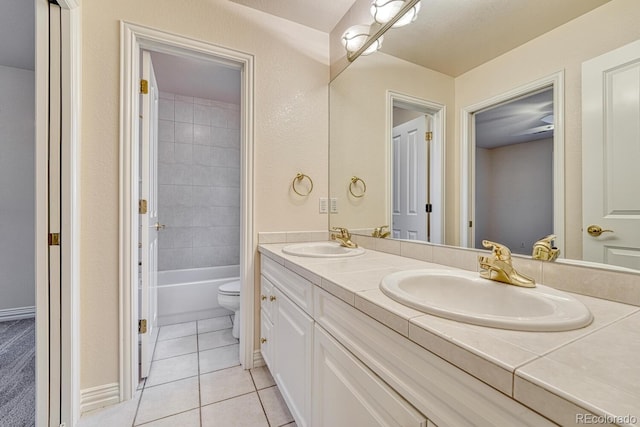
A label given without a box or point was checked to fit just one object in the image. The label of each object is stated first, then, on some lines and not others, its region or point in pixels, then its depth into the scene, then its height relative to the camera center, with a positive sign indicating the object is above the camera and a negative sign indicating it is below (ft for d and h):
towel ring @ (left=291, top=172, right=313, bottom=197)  6.10 +0.80
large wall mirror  2.46 +1.16
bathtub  7.86 -2.62
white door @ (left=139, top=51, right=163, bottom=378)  5.11 -0.06
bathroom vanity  1.18 -0.85
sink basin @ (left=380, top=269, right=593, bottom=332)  1.71 -0.72
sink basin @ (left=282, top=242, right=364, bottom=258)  5.13 -0.69
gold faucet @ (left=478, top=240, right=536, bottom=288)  2.62 -0.56
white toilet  7.01 -2.32
